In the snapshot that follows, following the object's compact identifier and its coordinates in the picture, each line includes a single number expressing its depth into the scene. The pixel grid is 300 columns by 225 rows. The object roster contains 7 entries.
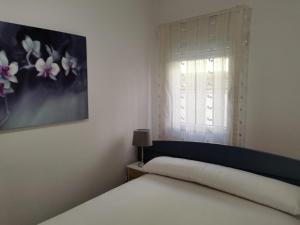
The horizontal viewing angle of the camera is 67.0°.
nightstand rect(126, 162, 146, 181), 2.58
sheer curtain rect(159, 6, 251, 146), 2.29
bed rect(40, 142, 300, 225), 1.51
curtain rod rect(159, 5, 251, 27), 2.23
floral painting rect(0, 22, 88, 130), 1.69
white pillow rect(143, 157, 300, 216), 1.62
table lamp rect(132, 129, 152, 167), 2.53
